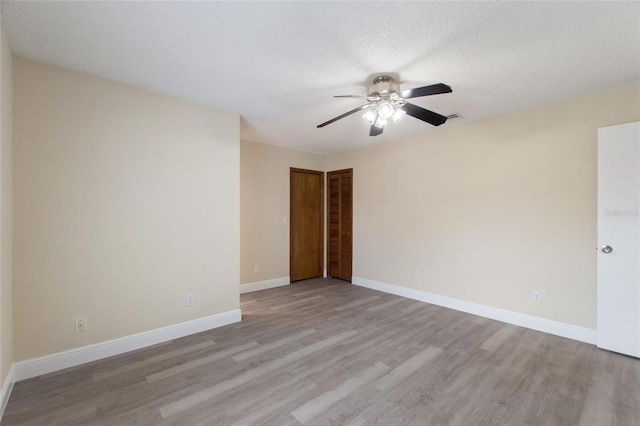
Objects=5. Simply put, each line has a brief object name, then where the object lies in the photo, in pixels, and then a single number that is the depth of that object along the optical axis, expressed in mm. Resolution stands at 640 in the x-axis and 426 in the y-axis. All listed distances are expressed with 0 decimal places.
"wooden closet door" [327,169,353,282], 5129
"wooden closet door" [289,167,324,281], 5066
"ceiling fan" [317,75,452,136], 2242
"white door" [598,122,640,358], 2395
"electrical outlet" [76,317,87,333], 2270
